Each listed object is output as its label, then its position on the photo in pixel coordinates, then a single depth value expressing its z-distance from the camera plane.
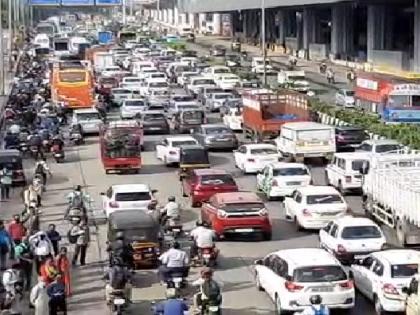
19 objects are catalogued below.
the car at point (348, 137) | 43.09
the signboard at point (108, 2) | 156.50
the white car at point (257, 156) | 38.91
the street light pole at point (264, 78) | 74.54
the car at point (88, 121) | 51.56
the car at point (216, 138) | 45.31
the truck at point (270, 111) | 46.09
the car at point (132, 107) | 55.40
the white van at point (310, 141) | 40.12
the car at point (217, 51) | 113.33
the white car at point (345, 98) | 61.49
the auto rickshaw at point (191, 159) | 37.41
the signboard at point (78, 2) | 156.00
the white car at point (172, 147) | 41.72
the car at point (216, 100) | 60.25
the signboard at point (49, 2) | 158.50
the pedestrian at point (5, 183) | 35.97
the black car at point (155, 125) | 51.69
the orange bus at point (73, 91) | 60.44
